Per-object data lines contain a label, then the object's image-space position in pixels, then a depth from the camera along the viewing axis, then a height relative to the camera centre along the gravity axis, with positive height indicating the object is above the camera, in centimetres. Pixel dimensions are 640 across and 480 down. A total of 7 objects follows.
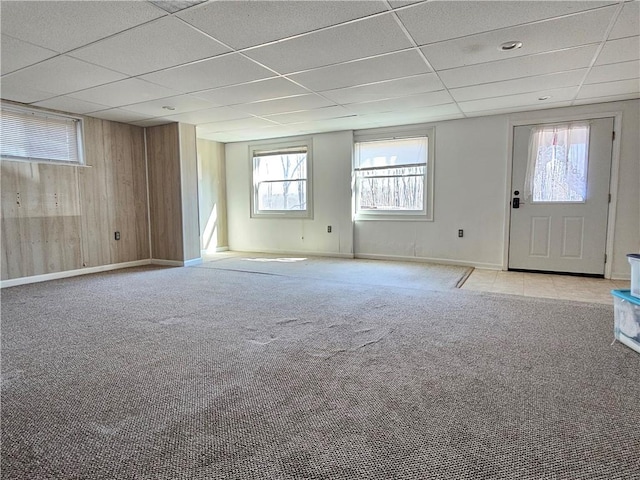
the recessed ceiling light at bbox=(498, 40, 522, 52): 267 +120
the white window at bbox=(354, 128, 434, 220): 560 +49
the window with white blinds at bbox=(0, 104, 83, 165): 418 +91
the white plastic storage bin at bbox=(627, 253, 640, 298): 228 -44
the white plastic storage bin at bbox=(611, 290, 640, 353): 226 -73
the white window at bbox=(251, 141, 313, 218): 656 +52
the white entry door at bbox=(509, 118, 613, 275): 450 +12
